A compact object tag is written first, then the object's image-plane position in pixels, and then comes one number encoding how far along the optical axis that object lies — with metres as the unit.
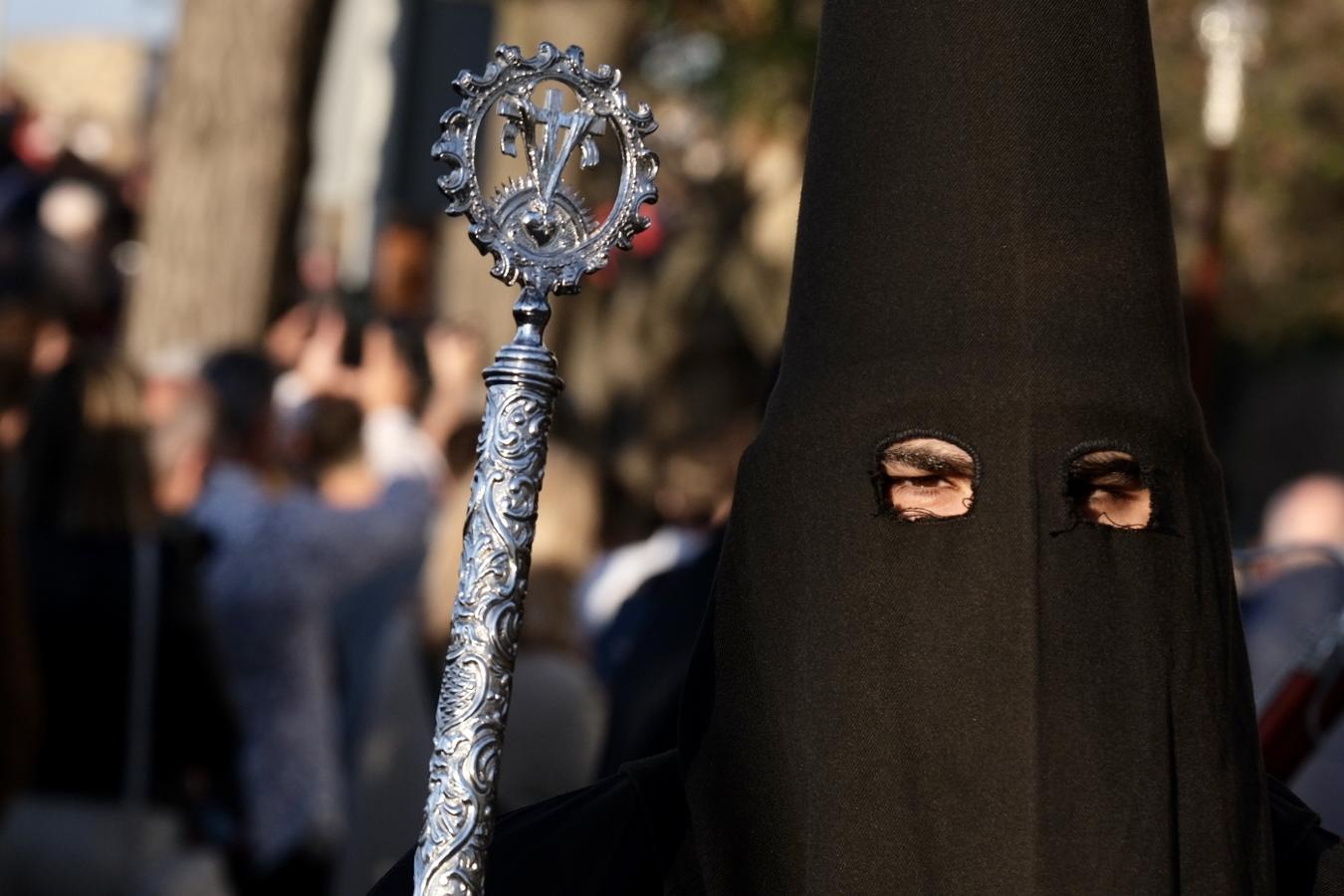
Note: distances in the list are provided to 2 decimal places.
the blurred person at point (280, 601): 12.48
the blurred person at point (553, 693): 10.77
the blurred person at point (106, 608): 10.48
